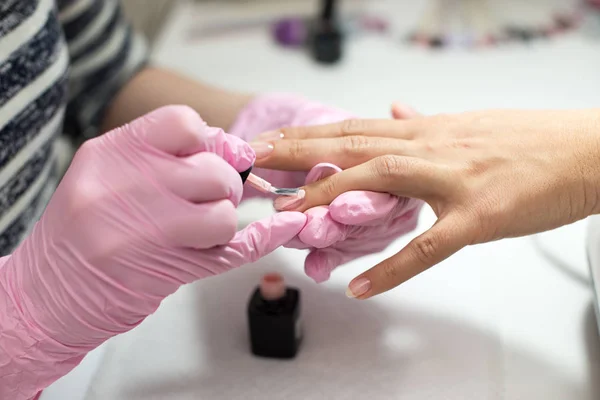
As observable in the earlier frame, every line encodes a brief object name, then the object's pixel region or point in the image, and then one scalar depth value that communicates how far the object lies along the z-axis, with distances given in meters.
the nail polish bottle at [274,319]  0.59
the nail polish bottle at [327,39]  1.14
